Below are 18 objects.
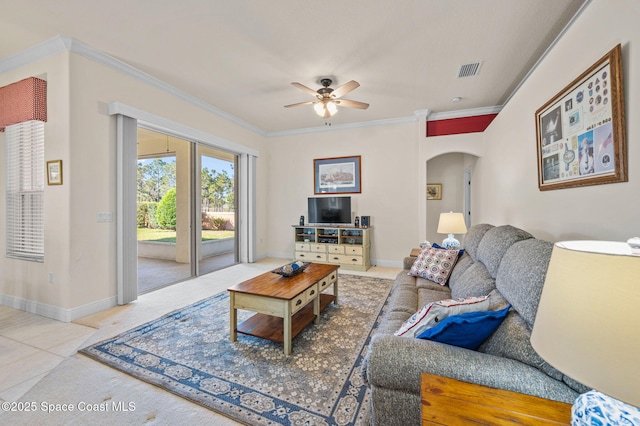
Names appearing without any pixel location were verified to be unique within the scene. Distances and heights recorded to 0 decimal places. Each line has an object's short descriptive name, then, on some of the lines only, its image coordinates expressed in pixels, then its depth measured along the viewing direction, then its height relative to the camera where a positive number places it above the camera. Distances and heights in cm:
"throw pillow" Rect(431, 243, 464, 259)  285 -45
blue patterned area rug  155 -112
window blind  293 +33
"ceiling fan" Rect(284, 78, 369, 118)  335 +148
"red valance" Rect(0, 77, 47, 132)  274 +127
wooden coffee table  211 -75
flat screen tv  516 +7
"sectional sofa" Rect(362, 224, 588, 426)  101 -63
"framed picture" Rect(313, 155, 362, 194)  530 +80
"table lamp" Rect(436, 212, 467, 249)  338 -20
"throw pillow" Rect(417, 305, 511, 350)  119 -54
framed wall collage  146 +53
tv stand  478 -59
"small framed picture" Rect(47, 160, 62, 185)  273 +48
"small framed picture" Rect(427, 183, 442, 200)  599 +49
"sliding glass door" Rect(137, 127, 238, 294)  433 +18
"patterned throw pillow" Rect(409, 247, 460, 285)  266 -55
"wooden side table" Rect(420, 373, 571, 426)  80 -64
